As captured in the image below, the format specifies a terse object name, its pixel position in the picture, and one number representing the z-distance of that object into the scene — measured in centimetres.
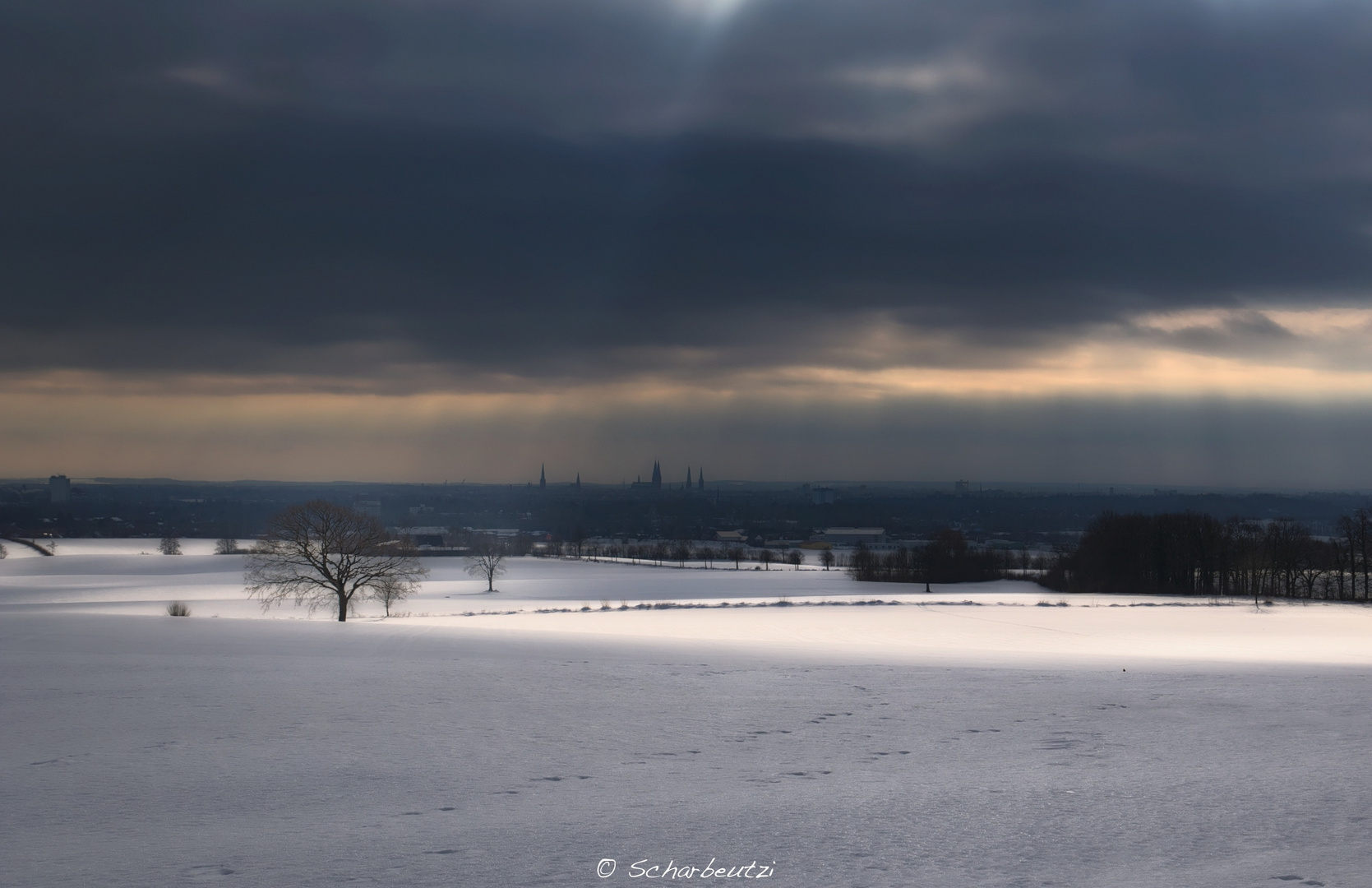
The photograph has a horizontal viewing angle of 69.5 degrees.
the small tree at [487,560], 8150
